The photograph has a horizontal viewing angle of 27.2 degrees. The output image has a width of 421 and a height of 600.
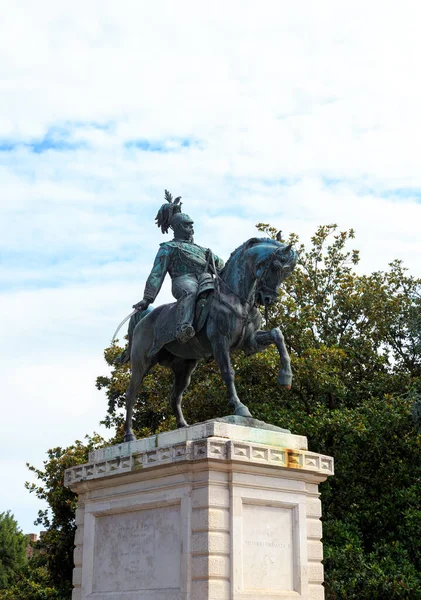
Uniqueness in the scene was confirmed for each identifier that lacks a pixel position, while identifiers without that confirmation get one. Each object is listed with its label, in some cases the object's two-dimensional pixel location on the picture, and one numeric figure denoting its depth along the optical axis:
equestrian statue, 11.11
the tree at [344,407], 20.66
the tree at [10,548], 41.16
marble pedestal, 9.84
